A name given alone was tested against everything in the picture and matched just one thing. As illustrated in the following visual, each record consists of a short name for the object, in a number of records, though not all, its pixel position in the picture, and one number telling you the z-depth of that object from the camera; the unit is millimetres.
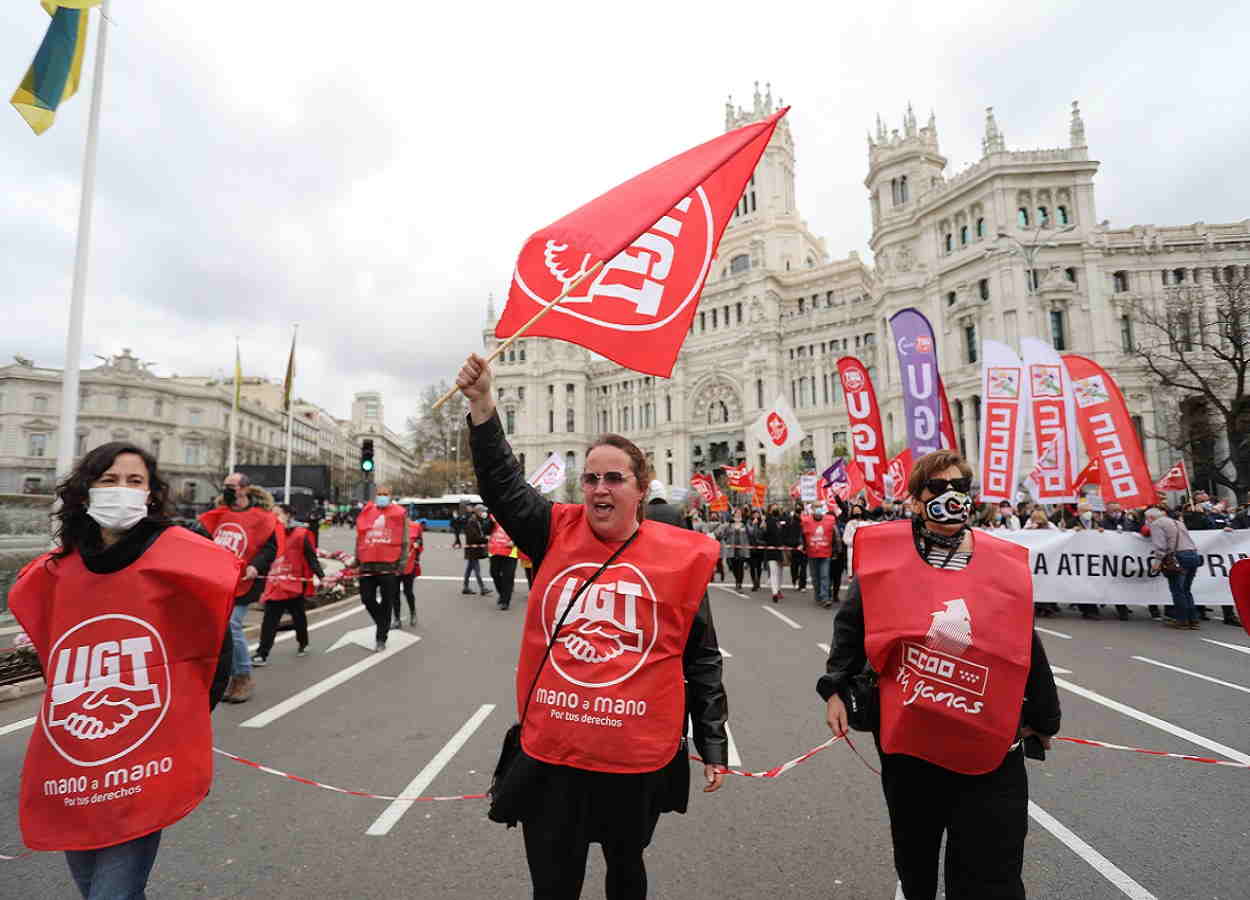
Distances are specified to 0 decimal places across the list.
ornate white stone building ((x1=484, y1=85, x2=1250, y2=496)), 42406
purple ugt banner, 10766
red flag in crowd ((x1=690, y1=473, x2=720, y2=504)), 24953
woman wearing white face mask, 1940
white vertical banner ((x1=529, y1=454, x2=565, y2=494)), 15460
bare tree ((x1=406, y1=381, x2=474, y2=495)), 63406
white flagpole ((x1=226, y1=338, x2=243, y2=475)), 23441
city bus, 49312
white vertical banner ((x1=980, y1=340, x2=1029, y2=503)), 11469
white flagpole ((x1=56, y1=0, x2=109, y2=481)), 7367
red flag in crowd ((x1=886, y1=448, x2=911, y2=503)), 15791
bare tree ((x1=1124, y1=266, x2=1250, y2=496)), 22281
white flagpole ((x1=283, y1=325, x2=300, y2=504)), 22391
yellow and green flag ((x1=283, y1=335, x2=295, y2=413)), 24078
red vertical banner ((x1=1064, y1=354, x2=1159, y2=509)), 11234
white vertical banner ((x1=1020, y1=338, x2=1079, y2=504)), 11922
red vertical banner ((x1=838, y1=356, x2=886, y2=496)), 12438
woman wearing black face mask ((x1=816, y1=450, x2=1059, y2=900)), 2113
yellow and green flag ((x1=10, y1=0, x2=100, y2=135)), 7109
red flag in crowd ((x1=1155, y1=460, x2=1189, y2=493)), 15914
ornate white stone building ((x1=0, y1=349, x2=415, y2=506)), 47719
